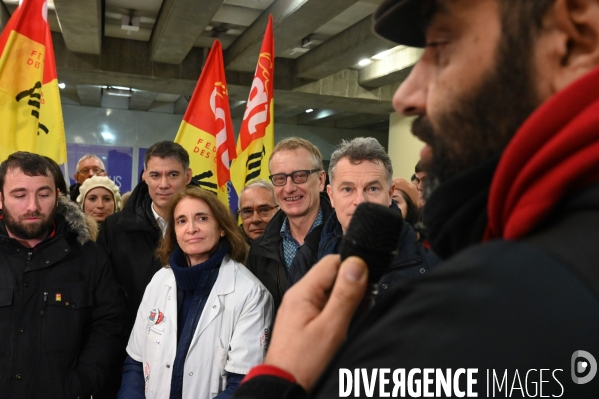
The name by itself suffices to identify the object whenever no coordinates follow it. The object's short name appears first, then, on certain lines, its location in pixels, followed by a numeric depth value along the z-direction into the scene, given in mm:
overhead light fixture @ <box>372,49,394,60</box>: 7910
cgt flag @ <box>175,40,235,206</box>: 4031
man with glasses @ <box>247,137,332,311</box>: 2625
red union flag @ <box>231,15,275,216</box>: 4078
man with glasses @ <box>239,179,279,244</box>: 3445
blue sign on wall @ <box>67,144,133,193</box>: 11664
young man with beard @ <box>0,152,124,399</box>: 2342
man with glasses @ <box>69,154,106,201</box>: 5156
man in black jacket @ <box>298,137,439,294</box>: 2223
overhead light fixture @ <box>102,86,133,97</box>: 10914
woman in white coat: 2184
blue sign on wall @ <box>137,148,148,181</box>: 12255
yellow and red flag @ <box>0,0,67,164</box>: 3072
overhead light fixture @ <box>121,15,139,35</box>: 6809
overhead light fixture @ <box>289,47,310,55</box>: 7600
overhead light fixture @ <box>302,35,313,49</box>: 7227
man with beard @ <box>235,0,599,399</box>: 423
